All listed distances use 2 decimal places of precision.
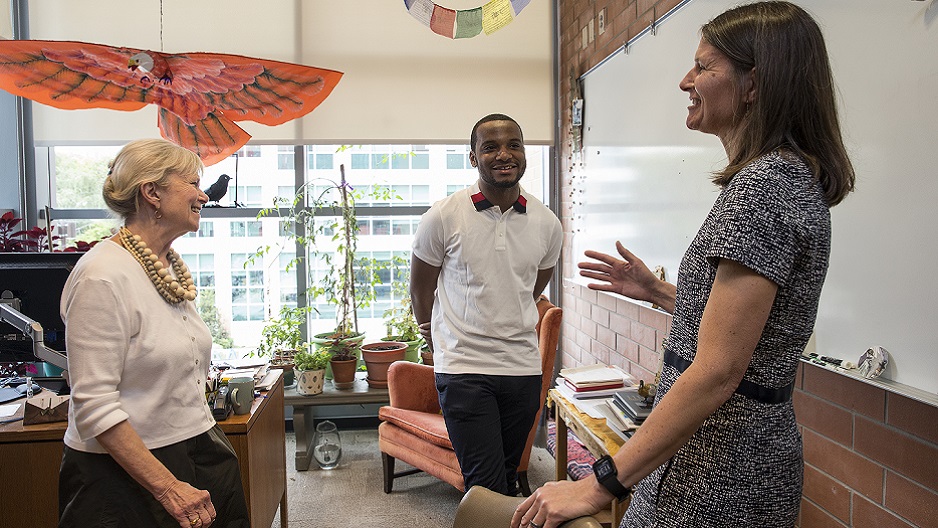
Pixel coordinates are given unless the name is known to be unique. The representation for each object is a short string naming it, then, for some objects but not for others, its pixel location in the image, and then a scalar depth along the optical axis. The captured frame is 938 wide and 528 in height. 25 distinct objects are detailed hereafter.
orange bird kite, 2.38
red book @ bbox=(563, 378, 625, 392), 2.84
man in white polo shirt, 2.24
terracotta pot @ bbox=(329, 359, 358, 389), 3.94
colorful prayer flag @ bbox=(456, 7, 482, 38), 2.51
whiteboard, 1.49
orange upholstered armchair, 3.09
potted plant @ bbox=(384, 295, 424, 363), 4.37
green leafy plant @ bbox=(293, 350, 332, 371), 3.82
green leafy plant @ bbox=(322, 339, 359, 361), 4.01
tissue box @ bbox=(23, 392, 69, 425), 2.19
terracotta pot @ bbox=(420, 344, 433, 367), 4.06
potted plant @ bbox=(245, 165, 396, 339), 4.33
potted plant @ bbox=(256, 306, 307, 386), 4.15
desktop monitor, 2.27
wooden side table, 2.29
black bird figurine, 3.75
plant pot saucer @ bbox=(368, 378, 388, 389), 3.97
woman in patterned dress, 0.95
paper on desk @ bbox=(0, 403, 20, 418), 2.27
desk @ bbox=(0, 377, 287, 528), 2.17
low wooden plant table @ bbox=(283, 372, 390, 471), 3.79
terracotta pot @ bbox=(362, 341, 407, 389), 3.98
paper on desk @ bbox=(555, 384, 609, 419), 2.61
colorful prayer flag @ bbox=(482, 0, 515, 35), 2.42
